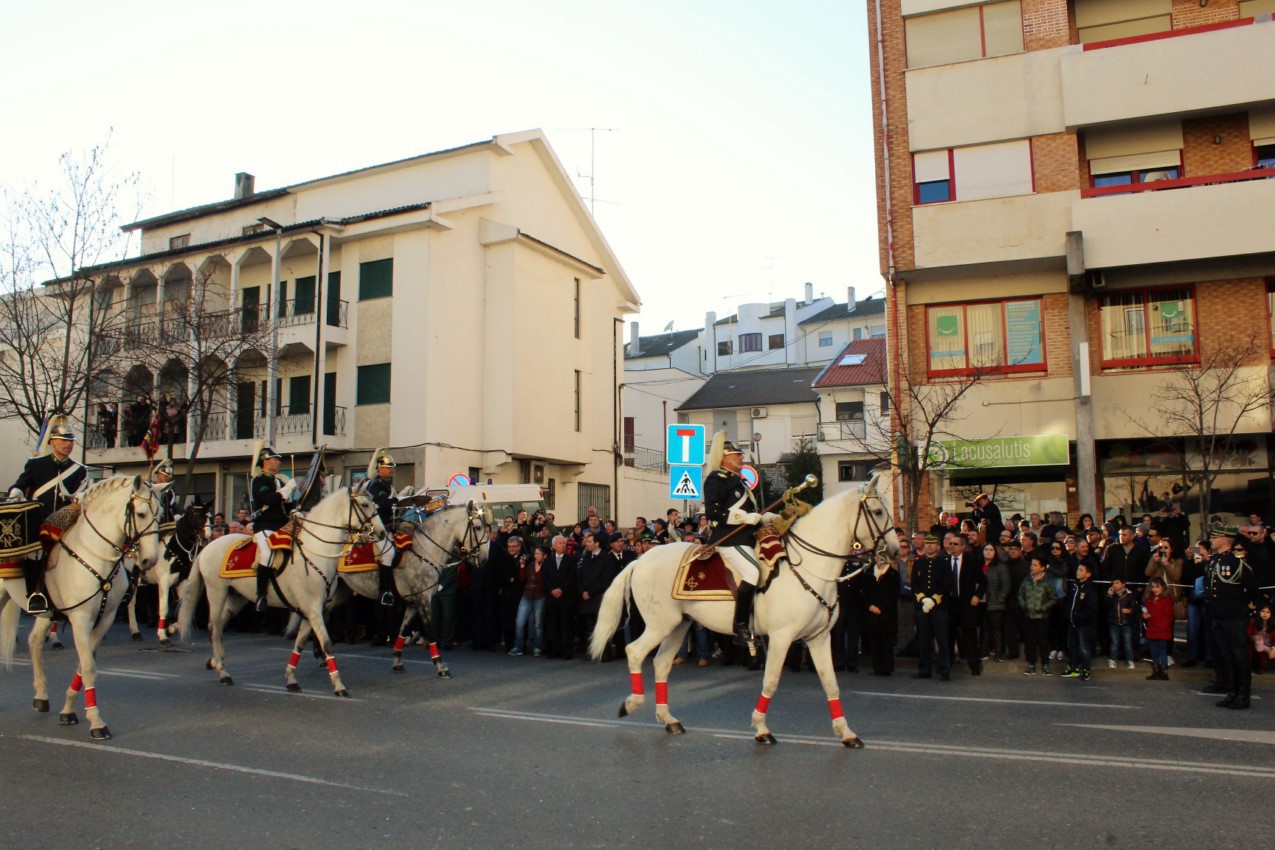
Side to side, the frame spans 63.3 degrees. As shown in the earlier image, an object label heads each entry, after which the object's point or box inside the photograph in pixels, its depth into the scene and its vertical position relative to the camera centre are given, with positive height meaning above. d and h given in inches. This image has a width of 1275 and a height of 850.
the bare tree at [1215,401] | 846.5 +114.9
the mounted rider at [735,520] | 397.4 +10.5
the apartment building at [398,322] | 1254.9 +289.4
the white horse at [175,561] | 652.1 -4.3
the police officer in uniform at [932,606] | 573.4 -33.8
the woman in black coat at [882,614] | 589.6 -39.1
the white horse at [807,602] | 378.6 -20.8
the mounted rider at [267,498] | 530.0 +28.3
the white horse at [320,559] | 498.3 -2.9
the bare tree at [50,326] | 1033.5 +243.5
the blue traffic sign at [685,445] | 683.4 +68.4
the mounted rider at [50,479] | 412.2 +31.9
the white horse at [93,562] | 406.3 -2.3
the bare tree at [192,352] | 1171.9 +240.4
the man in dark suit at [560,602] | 680.4 -34.7
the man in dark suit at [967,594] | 590.9 -28.3
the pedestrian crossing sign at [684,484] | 671.8 +42.0
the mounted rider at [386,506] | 558.6 +25.3
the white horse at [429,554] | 577.6 -1.6
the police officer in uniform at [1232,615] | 463.5 -33.3
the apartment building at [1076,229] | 881.5 +272.3
